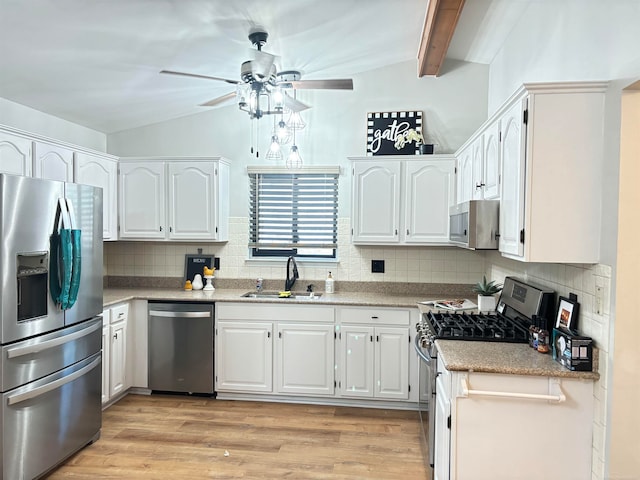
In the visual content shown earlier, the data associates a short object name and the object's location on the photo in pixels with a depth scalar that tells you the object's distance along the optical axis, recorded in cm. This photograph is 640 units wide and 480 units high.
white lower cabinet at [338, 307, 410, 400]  352
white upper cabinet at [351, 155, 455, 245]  370
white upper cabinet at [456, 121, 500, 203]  251
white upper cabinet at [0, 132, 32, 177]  271
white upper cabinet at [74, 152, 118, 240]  348
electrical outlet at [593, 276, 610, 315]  188
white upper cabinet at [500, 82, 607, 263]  198
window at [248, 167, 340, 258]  419
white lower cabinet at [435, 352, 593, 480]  196
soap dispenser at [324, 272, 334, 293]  404
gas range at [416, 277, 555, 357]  244
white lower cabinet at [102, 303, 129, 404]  339
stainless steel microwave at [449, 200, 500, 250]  249
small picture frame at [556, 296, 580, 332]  215
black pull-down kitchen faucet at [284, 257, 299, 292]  411
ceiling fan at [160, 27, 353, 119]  235
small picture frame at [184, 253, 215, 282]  428
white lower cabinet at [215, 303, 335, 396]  361
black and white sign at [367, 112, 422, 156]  395
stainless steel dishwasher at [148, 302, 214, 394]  368
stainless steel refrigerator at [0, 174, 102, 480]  227
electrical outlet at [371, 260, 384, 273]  411
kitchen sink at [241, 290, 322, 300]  386
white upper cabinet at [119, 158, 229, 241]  396
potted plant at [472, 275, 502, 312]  325
